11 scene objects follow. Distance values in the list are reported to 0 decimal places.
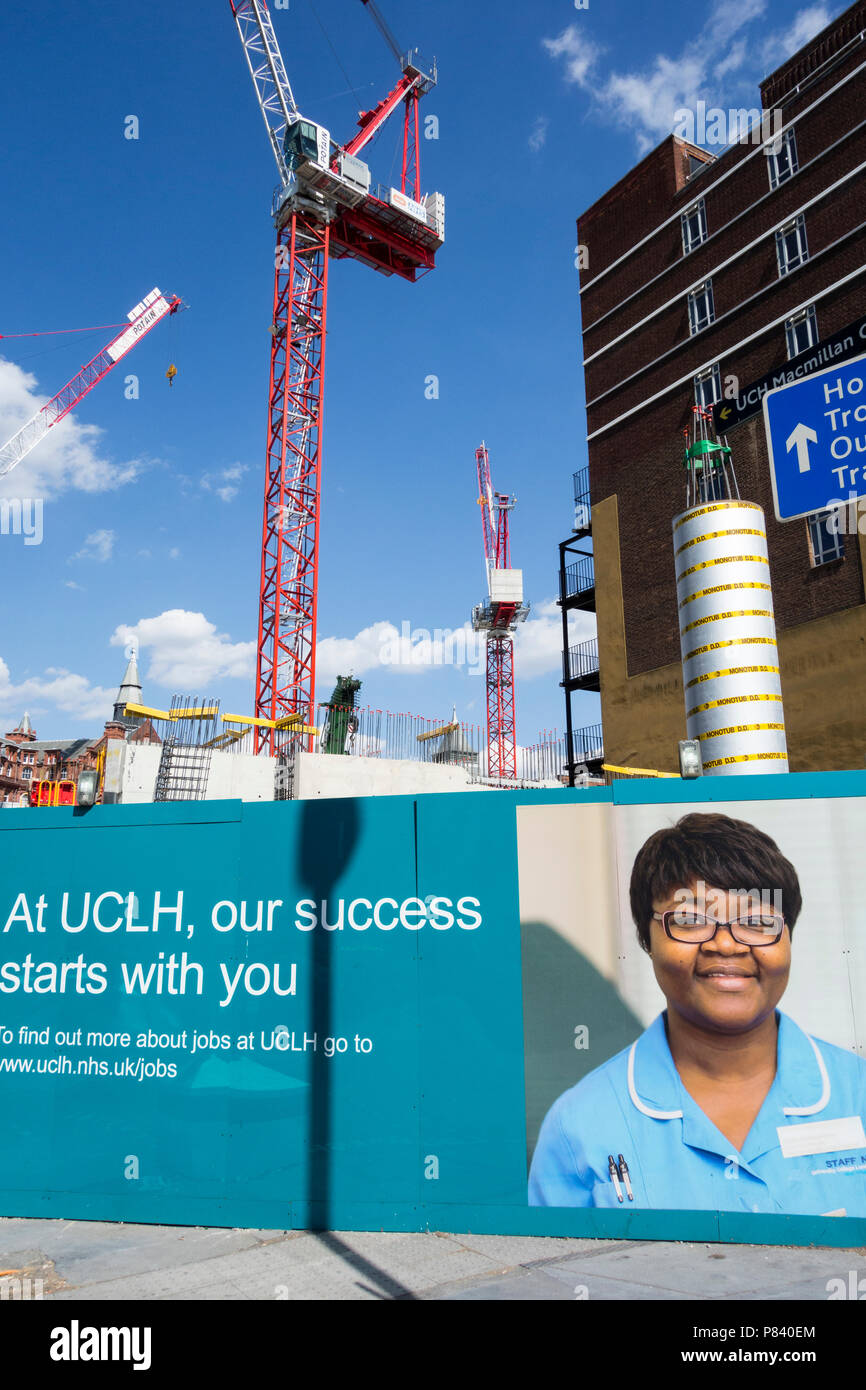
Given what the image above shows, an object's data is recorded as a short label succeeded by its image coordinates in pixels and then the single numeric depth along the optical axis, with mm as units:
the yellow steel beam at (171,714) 16203
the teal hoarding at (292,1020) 7504
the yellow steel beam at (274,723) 20203
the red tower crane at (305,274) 45062
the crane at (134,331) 77062
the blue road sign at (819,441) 5582
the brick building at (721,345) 22938
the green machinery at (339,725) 22109
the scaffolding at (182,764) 18234
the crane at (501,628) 88750
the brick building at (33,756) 94312
